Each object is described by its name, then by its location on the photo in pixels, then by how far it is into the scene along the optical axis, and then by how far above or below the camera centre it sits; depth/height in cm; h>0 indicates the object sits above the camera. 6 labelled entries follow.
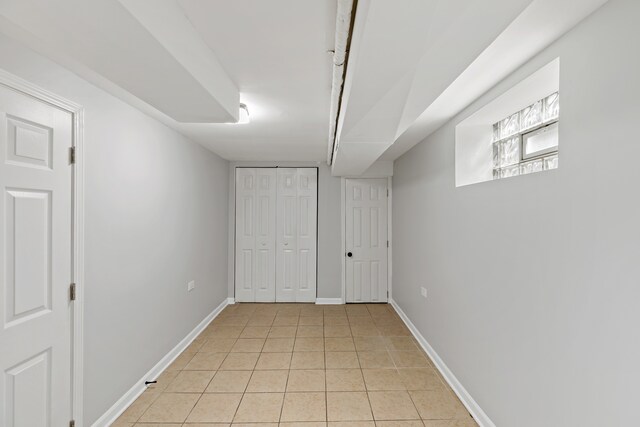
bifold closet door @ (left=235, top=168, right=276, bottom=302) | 571 -34
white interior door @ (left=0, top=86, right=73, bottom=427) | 164 -27
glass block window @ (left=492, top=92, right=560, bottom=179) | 206 +51
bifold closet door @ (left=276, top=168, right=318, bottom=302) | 570 -36
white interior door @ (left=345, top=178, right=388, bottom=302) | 570 -44
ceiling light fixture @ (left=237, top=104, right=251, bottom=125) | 278 +83
